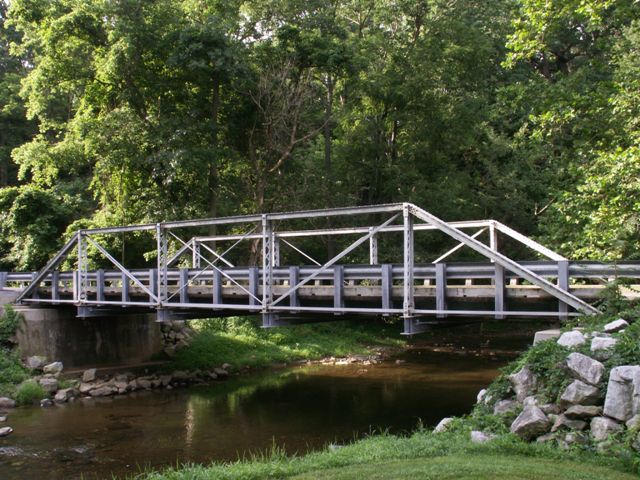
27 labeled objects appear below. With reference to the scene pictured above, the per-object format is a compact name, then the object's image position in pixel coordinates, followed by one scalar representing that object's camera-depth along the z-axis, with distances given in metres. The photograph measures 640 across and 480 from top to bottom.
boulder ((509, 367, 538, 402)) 12.09
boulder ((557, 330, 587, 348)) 12.04
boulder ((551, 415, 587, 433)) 10.74
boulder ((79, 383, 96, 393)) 24.50
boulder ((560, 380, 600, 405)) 10.80
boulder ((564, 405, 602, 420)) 10.66
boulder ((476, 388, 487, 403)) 13.46
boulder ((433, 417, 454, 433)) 13.07
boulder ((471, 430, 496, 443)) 11.40
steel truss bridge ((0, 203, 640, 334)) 14.48
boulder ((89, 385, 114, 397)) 24.34
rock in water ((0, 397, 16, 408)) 21.89
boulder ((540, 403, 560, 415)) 11.26
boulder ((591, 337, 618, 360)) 11.30
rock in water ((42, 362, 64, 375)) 25.58
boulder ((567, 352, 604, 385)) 10.95
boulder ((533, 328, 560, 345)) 13.37
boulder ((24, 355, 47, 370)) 25.62
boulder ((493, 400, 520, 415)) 12.15
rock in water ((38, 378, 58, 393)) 23.78
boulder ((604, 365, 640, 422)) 10.11
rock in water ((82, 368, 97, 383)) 25.88
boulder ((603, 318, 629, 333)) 12.16
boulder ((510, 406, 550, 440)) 11.05
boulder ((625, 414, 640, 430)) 9.91
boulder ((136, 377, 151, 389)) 25.77
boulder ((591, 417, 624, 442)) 10.24
